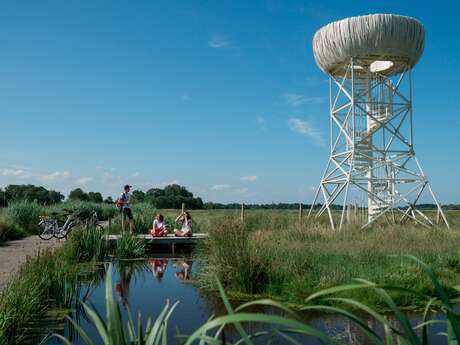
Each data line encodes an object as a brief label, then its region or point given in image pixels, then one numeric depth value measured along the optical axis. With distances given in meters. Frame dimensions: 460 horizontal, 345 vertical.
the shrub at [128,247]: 14.23
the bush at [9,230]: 17.90
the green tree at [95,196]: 53.48
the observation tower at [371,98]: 18.66
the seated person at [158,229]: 17.39
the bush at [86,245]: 12.88
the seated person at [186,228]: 17.44
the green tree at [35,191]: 56.62
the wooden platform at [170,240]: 17.06
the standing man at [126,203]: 16.89
